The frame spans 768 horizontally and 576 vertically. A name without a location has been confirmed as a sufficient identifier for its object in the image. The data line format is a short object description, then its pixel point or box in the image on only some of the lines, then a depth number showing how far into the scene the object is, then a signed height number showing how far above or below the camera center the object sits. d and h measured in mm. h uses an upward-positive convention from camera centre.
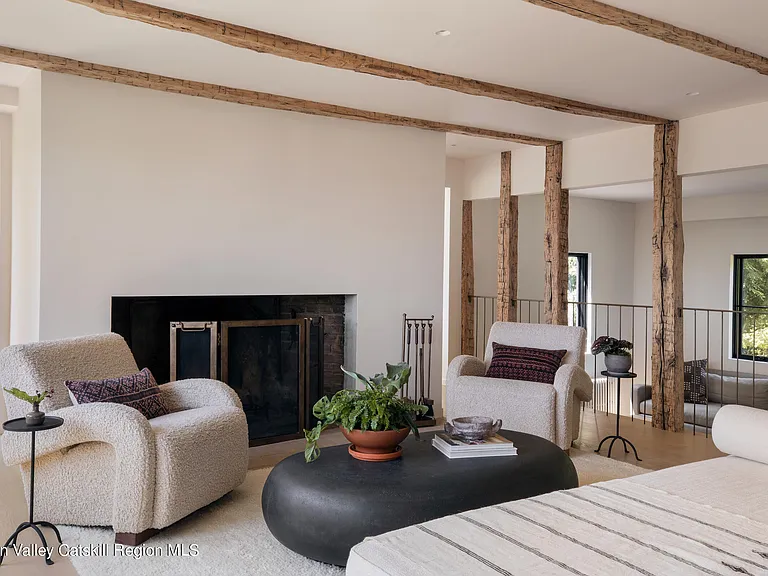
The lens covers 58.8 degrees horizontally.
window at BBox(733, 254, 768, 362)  9750 -170
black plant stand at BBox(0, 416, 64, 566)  2592 -855
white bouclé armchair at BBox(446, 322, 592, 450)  4305 -671
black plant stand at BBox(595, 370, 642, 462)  4559 -994
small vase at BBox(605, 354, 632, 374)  4691 -504
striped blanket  1606 -645
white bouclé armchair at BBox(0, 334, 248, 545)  2854 -746
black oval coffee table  2482 -784
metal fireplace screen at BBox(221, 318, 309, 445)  4668 -599
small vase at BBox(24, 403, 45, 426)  2613 -514
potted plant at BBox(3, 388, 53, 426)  2615 -478
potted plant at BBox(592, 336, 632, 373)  4695 -450
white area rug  2633 -1092
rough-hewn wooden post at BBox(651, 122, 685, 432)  5543 +52
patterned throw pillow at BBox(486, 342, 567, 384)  4586 -514
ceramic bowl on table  3039 -630
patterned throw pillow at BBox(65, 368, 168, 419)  3117 -506
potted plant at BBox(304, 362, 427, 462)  2791 -540
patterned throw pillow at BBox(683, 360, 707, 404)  8570 -1176
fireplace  4488 -414
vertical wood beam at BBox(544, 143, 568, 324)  6500 +471
